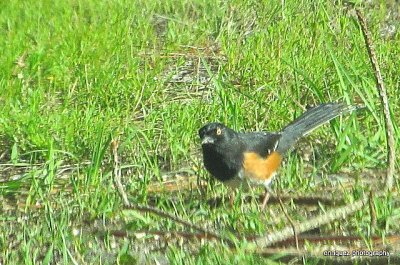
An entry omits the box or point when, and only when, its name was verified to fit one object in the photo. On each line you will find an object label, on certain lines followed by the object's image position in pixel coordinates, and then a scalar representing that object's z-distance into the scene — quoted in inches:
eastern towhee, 375.6
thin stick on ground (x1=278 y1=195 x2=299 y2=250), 294.0
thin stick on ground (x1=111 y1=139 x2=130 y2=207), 321.8
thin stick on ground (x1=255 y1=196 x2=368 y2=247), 304.3
